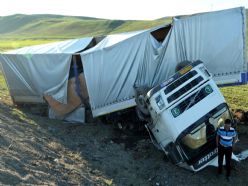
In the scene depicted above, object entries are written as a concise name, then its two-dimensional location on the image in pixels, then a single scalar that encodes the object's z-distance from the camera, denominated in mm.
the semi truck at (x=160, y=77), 6971
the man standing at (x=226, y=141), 6460
